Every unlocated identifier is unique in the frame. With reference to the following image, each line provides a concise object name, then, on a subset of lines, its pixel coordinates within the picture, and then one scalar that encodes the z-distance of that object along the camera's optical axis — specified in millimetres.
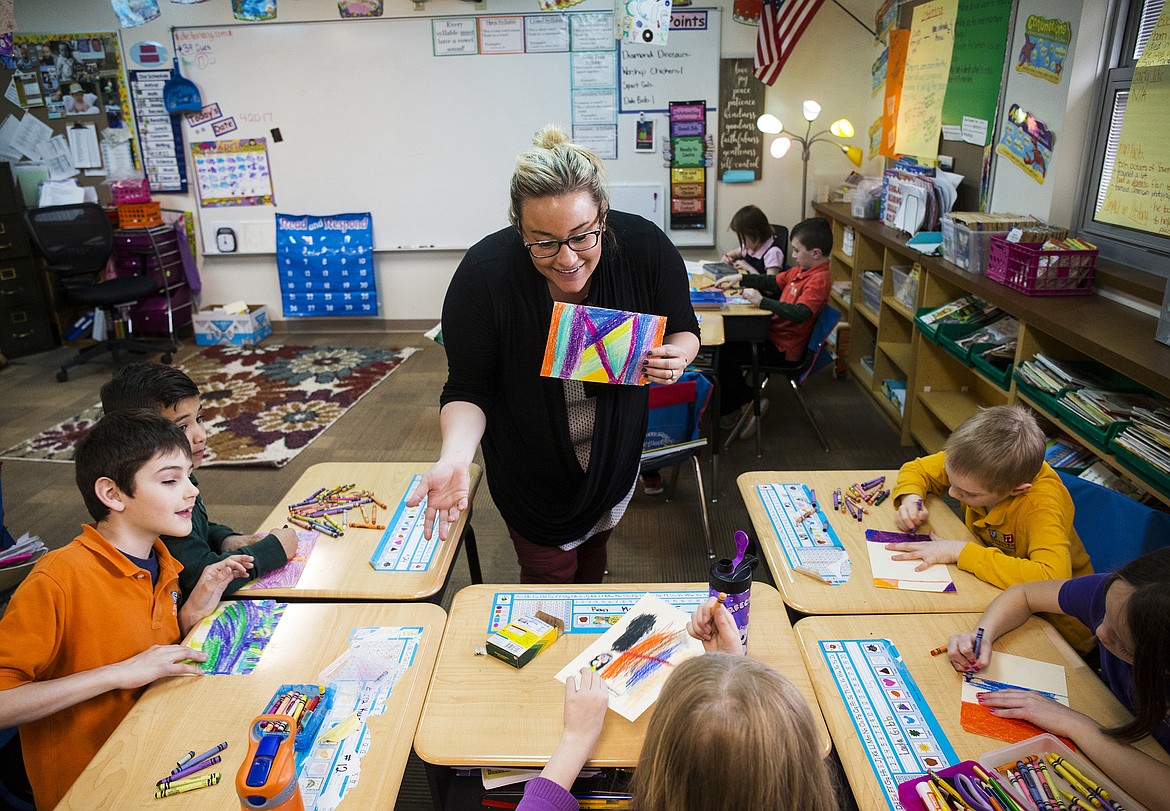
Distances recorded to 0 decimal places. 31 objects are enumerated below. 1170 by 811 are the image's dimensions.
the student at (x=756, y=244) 4477
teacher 1475
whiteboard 5281
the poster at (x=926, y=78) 3930
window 2637
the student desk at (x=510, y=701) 1225
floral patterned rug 3963
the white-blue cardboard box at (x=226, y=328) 5625
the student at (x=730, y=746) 865
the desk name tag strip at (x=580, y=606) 1526
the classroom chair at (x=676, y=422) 2730
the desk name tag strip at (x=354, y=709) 1162
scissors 1090
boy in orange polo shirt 1292
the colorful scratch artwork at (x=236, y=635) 1430
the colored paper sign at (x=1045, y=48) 2920
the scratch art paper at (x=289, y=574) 1658
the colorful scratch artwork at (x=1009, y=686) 1252
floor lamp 4645
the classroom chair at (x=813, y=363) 3548
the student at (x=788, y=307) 3664
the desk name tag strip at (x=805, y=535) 1664
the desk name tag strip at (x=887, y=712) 1190
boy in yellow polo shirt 1608
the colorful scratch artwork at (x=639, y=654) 1329
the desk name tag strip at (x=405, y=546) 1721
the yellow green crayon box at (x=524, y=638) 1407
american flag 4773
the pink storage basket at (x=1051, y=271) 2680
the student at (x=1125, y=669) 1142
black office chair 4977
